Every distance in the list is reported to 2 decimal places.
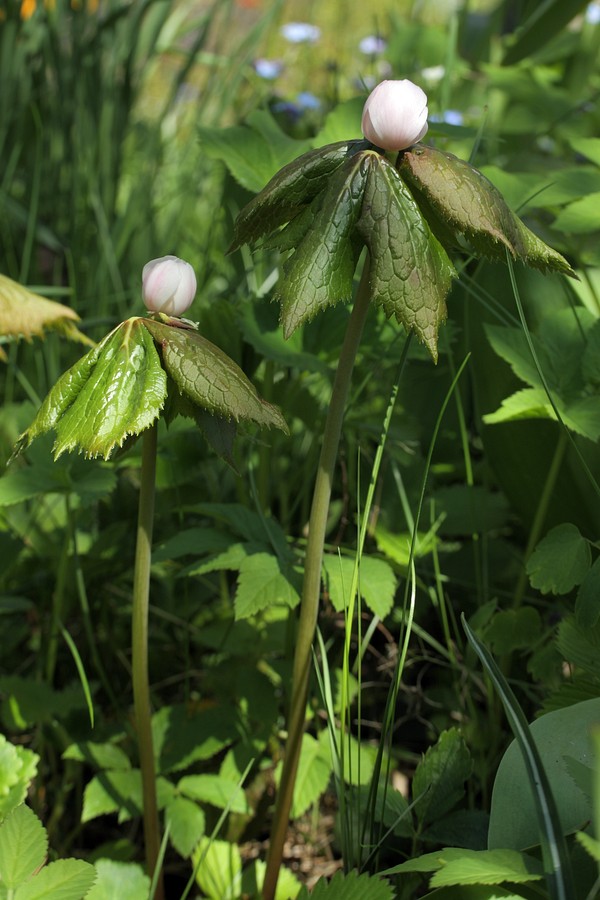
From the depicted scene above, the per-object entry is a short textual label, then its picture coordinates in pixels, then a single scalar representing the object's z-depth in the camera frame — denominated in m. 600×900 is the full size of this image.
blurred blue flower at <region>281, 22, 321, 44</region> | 3.07
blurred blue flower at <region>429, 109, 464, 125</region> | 2.28
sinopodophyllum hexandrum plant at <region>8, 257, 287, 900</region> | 0.85
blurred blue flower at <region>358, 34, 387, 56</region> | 3.11
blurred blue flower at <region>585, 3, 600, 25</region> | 2.65
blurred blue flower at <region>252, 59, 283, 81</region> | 2.81
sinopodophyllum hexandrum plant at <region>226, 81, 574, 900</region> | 0.84
